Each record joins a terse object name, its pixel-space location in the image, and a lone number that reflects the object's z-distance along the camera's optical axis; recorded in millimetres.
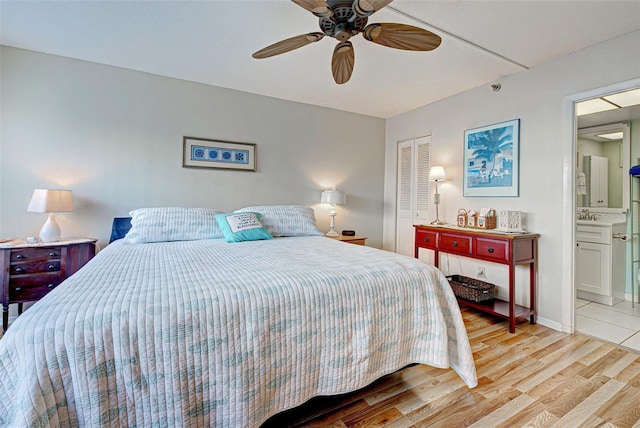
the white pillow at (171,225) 2541
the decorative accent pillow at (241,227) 2641
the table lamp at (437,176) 3463
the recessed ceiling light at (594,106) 2957
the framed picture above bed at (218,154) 3238
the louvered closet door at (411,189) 3975
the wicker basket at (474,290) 2855
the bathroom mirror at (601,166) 3594
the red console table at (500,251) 2533
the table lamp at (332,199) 3812
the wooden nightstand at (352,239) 3603
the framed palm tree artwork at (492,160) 2920
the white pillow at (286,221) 3014
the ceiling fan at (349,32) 1495
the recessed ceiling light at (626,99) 2750
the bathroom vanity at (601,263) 3186
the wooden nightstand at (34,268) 2301
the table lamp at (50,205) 2404
